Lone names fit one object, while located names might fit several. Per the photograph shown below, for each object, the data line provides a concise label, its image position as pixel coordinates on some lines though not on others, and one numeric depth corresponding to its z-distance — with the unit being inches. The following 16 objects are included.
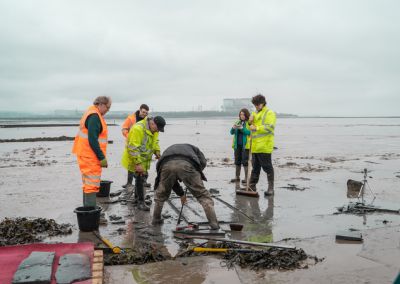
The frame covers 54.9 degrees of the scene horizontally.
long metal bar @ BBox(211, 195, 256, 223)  262.6
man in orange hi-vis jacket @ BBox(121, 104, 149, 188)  343.0
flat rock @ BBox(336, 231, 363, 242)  211.3
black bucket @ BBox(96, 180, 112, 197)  330.4
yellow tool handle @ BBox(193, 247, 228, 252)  189.9
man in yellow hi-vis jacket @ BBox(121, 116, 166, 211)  266.1
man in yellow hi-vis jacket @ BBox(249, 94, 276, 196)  335.6
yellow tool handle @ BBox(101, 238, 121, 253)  187.6
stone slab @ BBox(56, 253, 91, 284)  144.5
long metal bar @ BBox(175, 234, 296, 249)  190.2
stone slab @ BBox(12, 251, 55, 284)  137.3
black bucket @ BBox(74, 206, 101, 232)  223.5
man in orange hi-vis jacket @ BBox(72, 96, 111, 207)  224.8
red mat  155.4
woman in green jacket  386.0
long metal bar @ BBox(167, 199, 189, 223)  256.4
